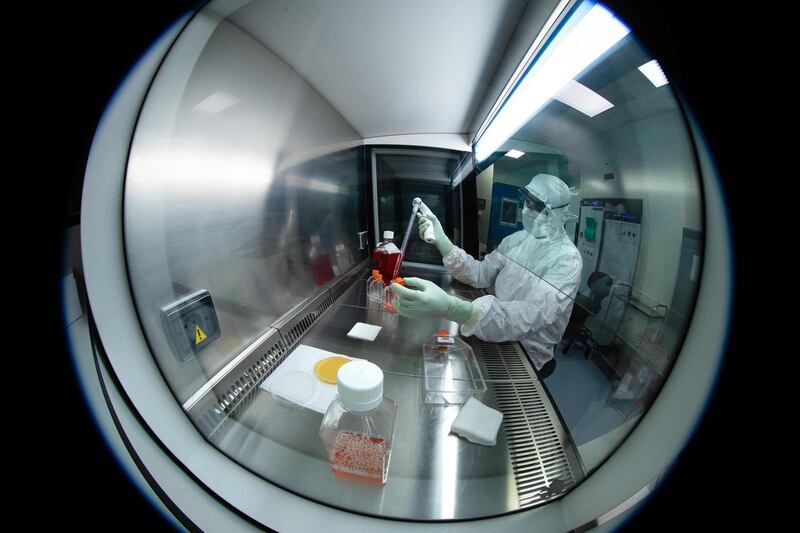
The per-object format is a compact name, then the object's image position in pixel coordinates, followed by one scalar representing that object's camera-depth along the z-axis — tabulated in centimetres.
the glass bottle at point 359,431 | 51
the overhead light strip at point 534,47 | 58
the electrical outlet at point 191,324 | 53
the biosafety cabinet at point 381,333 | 37
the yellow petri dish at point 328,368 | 74
